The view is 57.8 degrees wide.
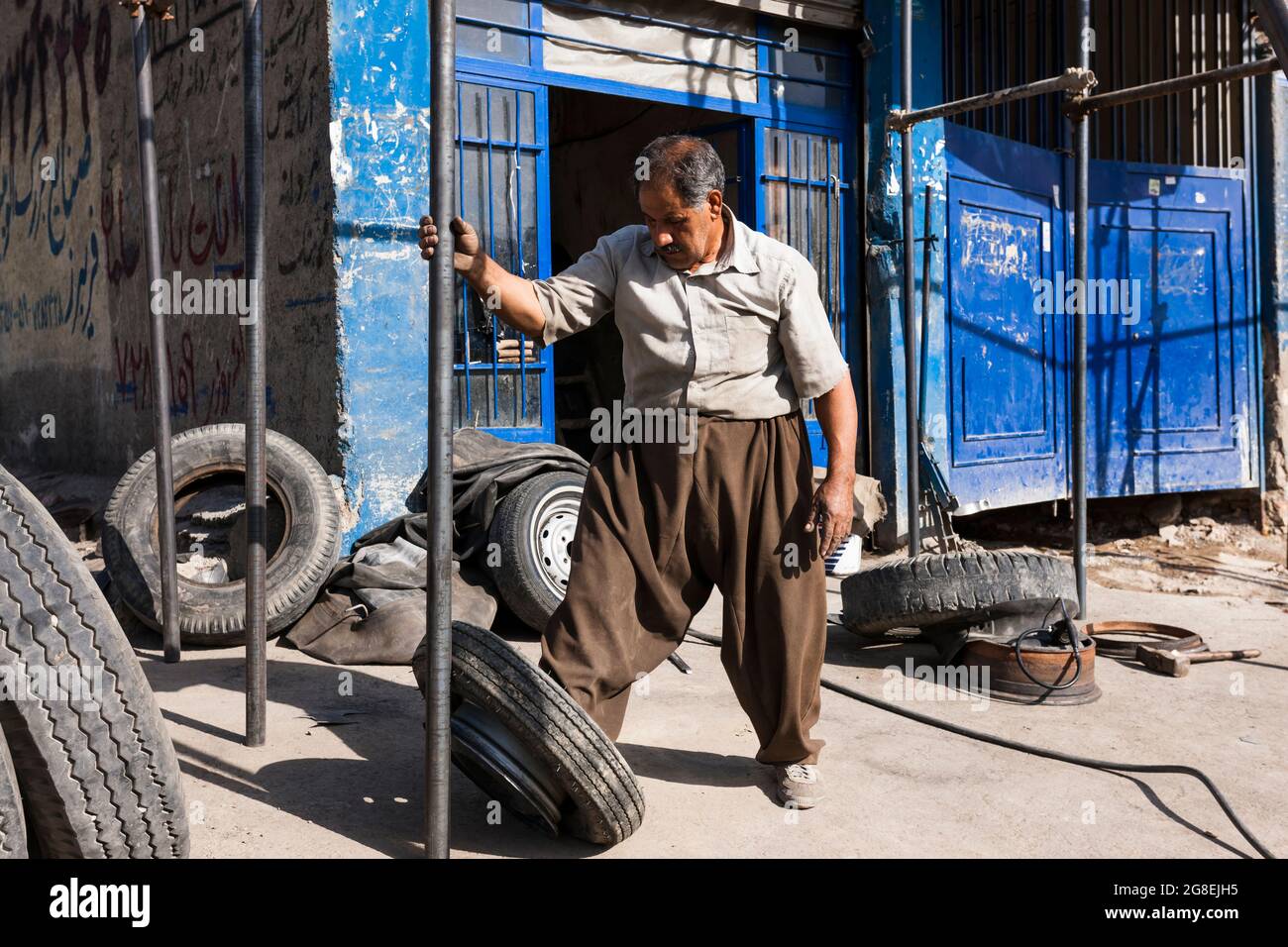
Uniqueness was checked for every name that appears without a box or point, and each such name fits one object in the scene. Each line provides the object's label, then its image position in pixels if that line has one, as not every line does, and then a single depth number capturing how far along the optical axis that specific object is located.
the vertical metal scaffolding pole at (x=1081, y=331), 5.02
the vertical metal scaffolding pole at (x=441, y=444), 2.28
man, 3.01
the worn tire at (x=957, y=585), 4.44
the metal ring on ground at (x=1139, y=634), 5.02
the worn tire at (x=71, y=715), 1.91
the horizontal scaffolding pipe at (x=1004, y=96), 4.86
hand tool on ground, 4.71
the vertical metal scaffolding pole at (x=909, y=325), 5.96
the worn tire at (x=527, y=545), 4.89
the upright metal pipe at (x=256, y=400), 3.33
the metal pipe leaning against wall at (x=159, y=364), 4.05
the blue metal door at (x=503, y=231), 5.88
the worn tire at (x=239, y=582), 4.60
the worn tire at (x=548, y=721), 2.57
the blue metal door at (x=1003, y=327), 7.55
